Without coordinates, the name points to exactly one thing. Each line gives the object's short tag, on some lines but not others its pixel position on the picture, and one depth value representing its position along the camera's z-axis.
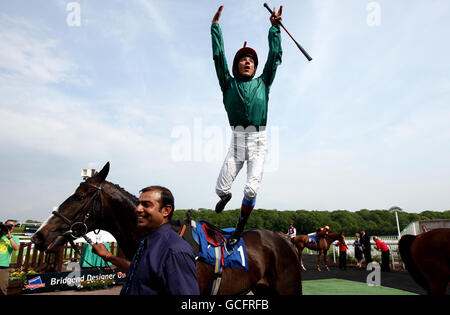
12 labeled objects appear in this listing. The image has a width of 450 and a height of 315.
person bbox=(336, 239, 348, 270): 16.67
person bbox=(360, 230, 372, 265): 16.50
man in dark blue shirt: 1.46
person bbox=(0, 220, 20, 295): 7.03
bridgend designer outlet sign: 9.26
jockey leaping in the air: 3.11
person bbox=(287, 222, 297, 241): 17.16
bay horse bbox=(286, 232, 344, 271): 18.04
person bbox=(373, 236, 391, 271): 14.86
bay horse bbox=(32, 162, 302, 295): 2.93
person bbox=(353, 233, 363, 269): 17.12
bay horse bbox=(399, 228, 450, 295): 5.06
